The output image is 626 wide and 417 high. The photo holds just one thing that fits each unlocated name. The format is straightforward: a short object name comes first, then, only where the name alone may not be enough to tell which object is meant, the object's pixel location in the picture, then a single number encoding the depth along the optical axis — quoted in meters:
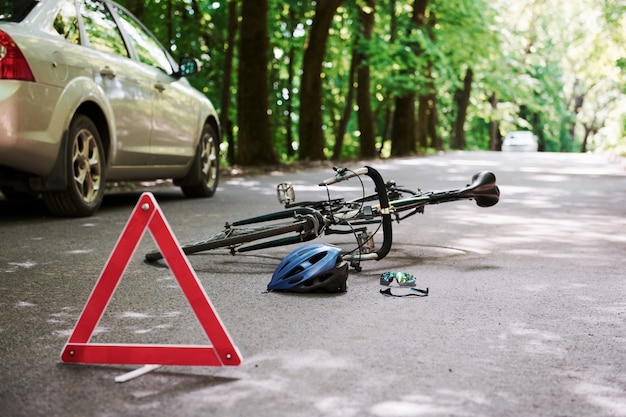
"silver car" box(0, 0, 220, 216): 8.00
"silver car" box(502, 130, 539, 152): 56.50
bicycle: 6.23
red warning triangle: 3.68
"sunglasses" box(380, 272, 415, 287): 5.63
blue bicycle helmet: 5.35
